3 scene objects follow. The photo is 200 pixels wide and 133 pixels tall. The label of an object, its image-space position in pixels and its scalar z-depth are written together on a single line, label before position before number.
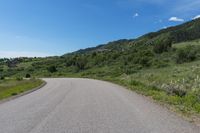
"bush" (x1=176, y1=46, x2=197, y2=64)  30.14
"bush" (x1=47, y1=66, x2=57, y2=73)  42.14
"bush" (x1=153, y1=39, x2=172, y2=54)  41.15
